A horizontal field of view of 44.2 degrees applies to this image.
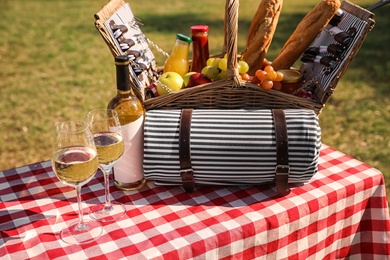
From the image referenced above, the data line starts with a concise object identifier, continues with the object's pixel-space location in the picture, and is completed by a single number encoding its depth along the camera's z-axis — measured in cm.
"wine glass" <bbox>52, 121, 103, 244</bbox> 124
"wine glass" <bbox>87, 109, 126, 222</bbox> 136
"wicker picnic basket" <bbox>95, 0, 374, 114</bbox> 165
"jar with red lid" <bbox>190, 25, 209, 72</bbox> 188
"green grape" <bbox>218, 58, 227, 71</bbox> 171
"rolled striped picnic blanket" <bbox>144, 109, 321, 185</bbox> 153
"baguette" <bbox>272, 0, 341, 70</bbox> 186
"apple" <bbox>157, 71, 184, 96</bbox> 173
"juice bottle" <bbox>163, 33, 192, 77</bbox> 186
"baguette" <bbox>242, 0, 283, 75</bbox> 191
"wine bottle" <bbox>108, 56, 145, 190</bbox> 148
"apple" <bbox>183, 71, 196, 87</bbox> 178
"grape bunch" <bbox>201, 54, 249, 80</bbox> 173
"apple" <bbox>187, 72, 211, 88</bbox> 173
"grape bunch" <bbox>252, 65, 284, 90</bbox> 166
